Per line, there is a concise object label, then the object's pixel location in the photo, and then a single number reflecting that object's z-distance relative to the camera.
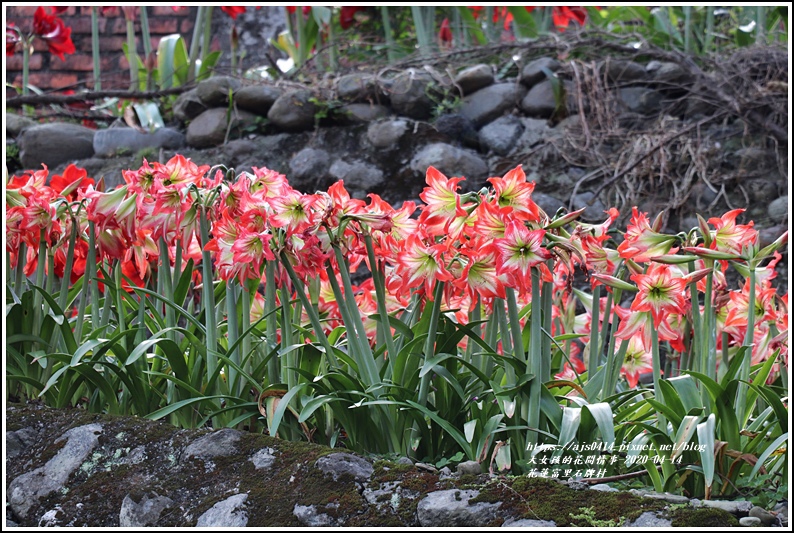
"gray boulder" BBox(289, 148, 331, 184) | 9.26
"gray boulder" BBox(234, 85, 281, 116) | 9.91
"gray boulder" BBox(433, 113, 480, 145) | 9.37
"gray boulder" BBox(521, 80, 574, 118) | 9.42
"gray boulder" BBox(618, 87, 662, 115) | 9.30
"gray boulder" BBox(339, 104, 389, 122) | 9.59
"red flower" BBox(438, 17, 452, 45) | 11.13
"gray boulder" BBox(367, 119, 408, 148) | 9.27
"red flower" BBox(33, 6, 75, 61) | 10.68
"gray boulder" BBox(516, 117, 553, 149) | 9.25
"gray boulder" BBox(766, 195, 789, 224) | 8.17
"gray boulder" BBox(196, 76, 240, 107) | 10.07
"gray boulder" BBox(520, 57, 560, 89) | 9.59
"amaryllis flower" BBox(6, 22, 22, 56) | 11.42
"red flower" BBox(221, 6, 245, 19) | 11.76
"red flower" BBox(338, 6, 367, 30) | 11.58
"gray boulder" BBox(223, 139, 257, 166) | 9.62
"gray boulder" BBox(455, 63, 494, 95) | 9.66
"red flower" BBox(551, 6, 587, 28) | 10.88
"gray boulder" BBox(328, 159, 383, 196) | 9.11
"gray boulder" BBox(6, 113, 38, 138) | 11.04
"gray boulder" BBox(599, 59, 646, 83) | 9.44
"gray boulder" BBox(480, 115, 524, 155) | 9.24
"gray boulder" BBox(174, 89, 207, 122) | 10.27
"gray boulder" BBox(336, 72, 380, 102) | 9.65
